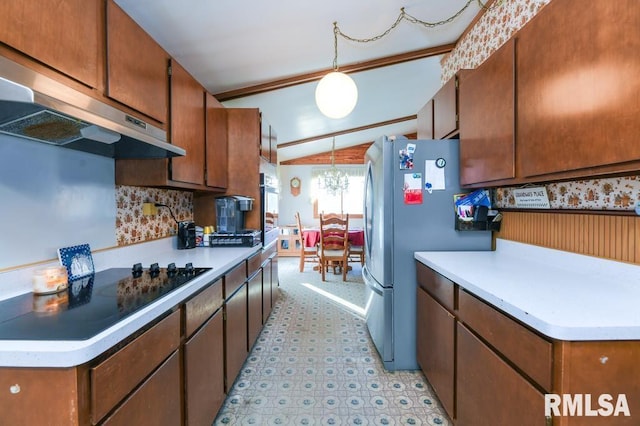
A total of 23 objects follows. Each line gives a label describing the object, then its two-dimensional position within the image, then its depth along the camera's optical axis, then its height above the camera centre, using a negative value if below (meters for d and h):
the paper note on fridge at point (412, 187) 2.01 +0.16
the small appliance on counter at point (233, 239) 2.27 -0.23
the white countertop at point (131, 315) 0.68 -0.32
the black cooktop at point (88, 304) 0.78 -0.32
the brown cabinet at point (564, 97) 0.88 +0.44
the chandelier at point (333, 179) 6.34 +0.70
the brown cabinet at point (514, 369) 0.77 -0.51
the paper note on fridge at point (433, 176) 2.00 +0.24
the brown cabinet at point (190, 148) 1.72 +0.46
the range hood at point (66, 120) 0.81 +0.32
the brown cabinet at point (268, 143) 2.85 +0.74
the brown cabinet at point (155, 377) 0.69 -0.50
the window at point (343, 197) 7.08 +0.33
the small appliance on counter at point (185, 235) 2.27 -0.19
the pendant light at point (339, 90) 2.21 +0.94
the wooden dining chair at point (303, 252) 5.00 -0.75
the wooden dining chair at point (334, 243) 4.42 -0.51
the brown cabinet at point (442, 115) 1.97 +0.74
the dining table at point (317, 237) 4.76 -0.45
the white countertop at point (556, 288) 0.77 -0.30
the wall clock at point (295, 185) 7.09 +0.63
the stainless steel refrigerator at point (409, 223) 2.00 -0.09
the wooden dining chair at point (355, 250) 4.69 -0.65
